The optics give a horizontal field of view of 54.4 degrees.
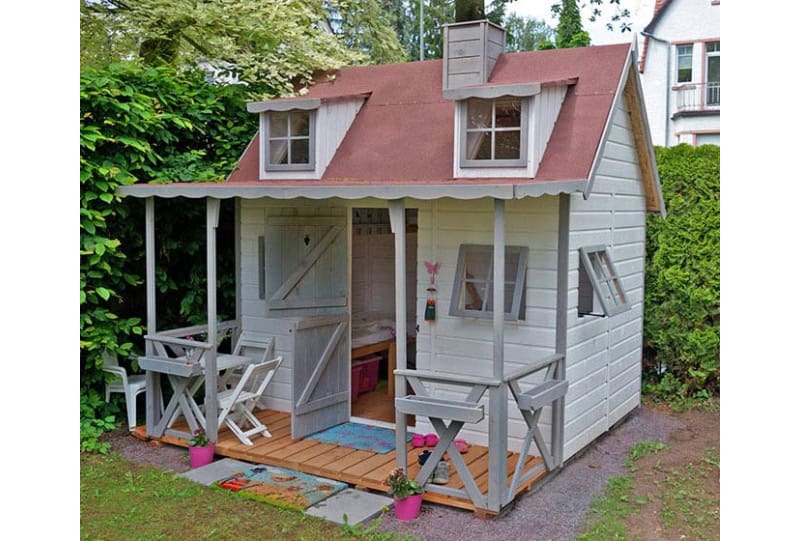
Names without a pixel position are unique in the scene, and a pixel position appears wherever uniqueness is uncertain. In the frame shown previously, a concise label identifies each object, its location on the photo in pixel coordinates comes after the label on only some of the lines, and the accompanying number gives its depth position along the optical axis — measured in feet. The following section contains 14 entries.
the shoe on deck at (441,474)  18.88
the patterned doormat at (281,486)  18.84
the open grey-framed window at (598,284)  21.08
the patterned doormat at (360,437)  22.07
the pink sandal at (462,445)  20.93
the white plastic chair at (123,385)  23.97
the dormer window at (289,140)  24.49
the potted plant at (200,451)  21.36
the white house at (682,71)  59.21
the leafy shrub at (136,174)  22.74
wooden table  22.21
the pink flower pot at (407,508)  17.81
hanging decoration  21.90
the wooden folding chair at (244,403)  22.15
